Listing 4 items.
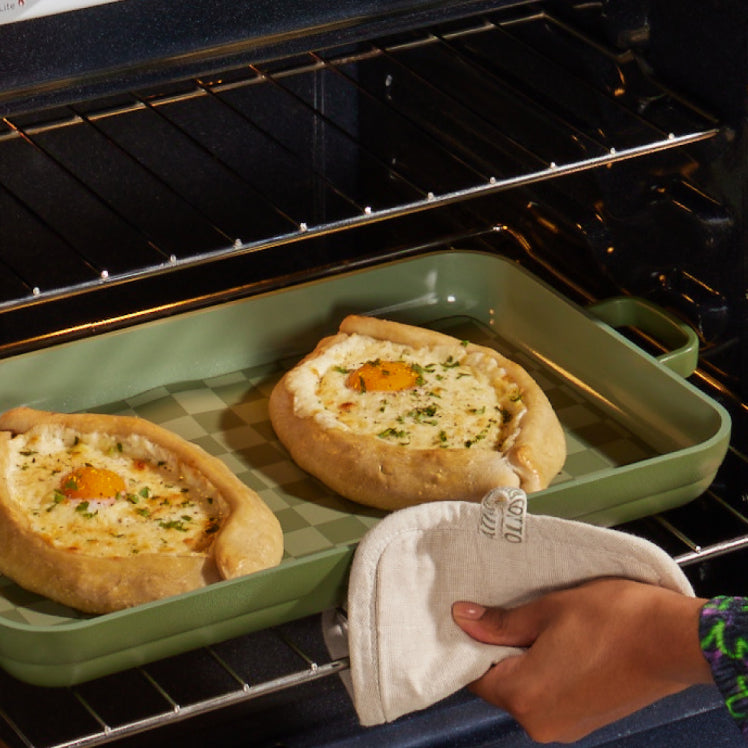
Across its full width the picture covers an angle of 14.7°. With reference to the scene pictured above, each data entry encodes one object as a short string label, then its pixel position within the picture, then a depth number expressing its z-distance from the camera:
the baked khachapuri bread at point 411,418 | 1.52
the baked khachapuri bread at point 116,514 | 1.46
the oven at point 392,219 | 1.57
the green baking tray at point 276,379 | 1.43
